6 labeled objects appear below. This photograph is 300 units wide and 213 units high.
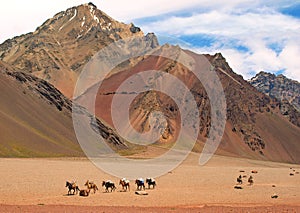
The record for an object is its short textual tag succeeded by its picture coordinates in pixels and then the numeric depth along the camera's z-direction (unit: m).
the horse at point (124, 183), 43.53
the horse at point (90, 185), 41.09
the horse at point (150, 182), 46.75
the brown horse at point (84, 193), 38.72
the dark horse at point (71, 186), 39.33
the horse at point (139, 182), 44.38
